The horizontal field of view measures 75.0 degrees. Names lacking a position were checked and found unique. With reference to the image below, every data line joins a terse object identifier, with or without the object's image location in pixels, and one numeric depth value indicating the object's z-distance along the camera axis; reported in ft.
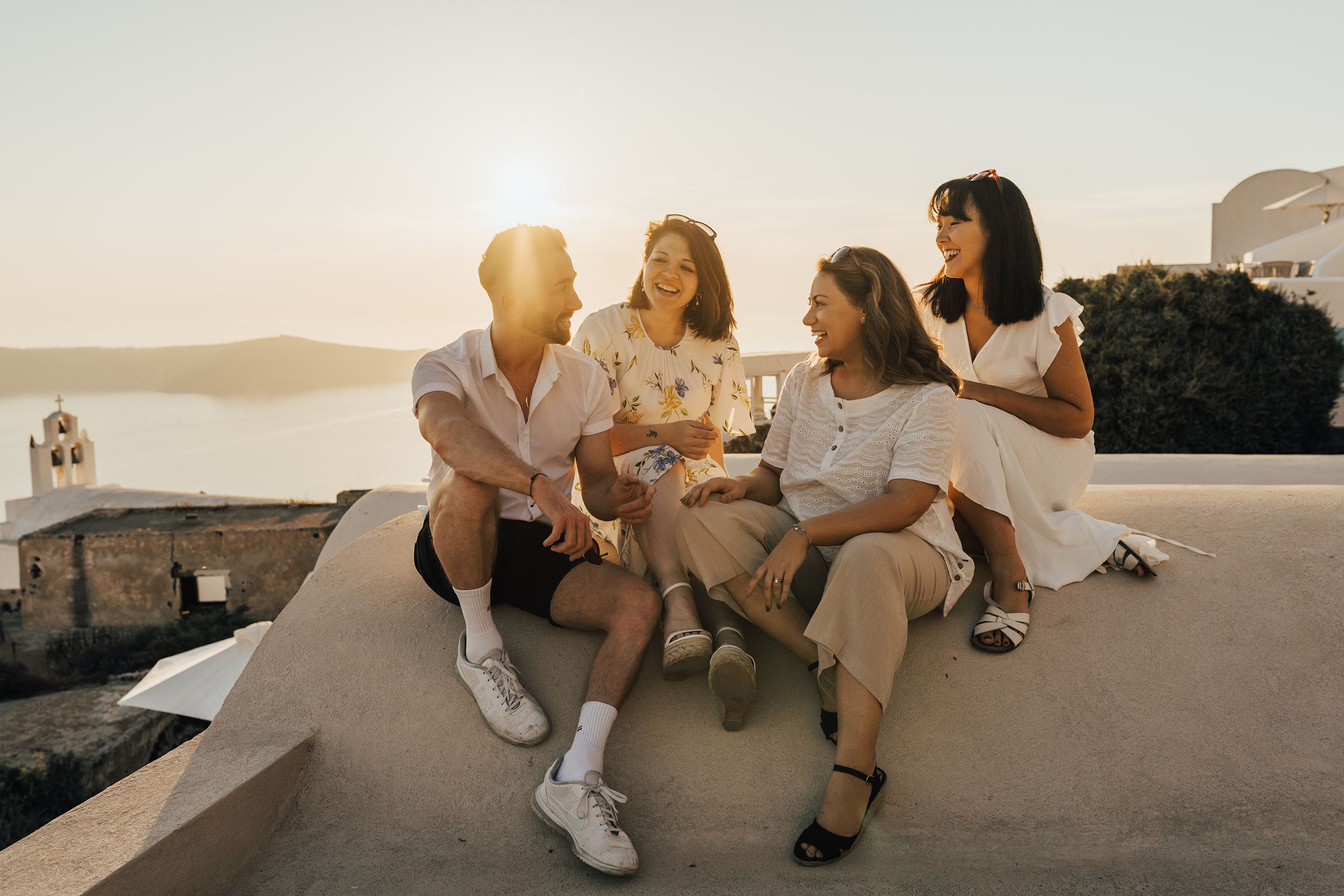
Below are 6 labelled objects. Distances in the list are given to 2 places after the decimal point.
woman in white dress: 10.57
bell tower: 112.68
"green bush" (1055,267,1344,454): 30.73
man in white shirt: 8.85
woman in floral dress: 11.50
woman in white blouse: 8.04
